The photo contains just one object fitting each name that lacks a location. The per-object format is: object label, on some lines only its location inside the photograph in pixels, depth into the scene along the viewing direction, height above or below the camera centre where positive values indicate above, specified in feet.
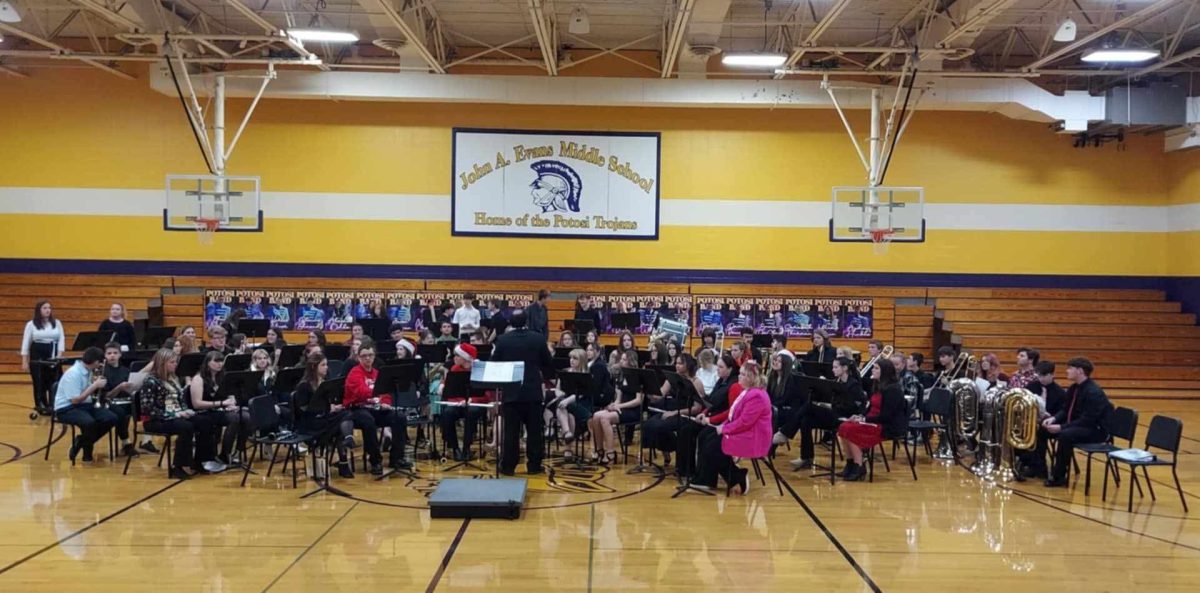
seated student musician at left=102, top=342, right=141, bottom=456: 34.30 -4.77
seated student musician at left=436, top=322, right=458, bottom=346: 45.94 -2.96
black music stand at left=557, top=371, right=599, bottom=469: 33.45 -3.94
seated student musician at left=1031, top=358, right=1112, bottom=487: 31.65 -4.74
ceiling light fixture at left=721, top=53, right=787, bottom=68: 48.29 +12.16
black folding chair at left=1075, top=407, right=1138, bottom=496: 30.42 -4.87
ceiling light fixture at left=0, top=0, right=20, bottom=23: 43.52 +12.62
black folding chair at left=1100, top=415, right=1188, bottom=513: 28.73 -4.91
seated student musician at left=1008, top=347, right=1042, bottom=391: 36.11 -3.34
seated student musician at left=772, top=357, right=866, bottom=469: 33.55 -5.06
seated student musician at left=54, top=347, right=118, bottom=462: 32.96 -4.74
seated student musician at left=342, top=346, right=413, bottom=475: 32.65 -5.06
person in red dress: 32.86 -5.01
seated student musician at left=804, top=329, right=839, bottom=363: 44.42 -3.27
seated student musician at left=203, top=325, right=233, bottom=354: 38.52 -2.85
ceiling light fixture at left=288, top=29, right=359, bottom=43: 42.98 +11.77
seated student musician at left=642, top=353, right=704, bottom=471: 32.91 -5.24
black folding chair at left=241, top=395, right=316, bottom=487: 29.96 -5.20
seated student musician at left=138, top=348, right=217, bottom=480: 31.96 -5.03
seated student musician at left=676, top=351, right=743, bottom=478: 31.09 -4.73
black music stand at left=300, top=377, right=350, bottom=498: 30.22 -4.17
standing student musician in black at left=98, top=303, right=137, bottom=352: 45.74 -2.86
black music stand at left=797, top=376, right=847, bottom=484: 31.78 -3.94
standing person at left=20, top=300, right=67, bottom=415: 43.83 -3.91
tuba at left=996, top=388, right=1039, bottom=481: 33.01 -5.10
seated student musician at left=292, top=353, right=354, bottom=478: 31.01 -4.92
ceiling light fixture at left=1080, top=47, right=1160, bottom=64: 45.47 +12.11
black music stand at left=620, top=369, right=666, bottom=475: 32.78 -3.81
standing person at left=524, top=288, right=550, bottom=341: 47.57 -1.93
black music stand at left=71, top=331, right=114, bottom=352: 43.11 -3.33
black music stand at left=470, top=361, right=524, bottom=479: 30.09 -3.28
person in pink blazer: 29.22 -4.64
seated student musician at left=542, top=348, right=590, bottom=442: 36.24 -5.22
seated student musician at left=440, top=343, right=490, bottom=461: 35.45 -5.76
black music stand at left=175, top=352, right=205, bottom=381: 34.68 -3.58
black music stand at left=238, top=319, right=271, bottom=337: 48.34 -2.92
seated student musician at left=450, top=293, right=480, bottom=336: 53.22 -2.26
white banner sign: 64.08 +7.00
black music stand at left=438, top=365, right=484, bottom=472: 33.30 -4.06
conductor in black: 32.22 -3.99
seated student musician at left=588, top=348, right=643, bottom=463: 35.06 -5.44
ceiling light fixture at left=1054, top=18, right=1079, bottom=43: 44.45 +12.87
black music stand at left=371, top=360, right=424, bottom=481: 31.98 -3.75
